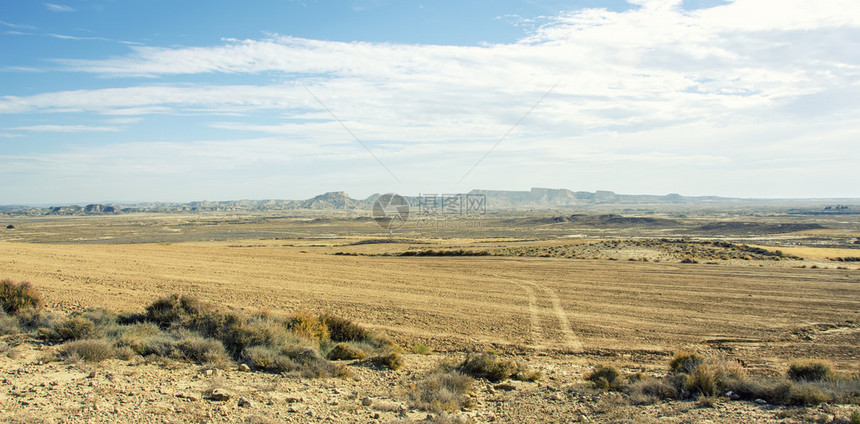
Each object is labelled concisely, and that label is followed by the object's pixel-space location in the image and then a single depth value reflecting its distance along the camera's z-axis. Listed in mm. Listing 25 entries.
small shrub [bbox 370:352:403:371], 9750
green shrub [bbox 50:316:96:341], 10000
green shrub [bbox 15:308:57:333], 10914
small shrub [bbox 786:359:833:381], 8664
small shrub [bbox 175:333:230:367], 9203
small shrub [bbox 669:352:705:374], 9211
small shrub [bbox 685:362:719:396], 7992
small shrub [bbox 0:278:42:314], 12262
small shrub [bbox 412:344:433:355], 11602
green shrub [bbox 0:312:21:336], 10219
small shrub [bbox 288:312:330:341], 11434
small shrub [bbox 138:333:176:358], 9320
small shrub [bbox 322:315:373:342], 12047
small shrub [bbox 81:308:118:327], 11258
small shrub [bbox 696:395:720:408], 7551
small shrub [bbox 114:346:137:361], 8938
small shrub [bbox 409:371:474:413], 7410
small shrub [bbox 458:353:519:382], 9219
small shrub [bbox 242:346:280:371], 9109
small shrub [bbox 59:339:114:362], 8664
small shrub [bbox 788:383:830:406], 7348
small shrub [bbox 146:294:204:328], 11758
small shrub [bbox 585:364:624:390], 8625
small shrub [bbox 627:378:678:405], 7762
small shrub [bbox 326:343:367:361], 10383
